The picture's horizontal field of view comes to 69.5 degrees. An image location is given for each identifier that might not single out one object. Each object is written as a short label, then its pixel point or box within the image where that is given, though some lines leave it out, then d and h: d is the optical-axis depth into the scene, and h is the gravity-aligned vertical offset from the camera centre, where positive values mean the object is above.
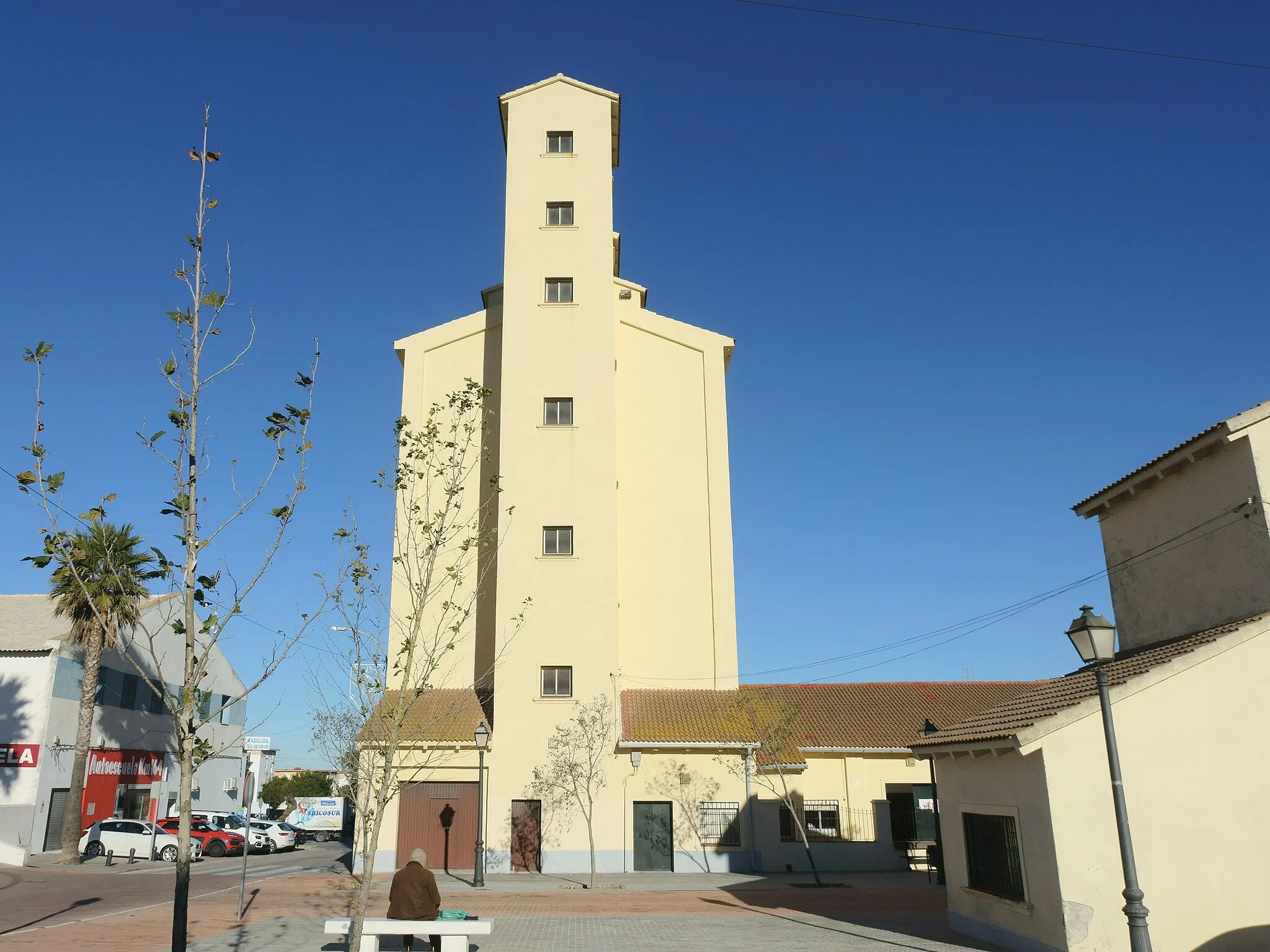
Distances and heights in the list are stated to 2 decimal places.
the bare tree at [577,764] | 26.19 -0.32
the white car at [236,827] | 36.91 -2.66
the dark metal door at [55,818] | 33.31 -1.98
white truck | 49.47 -3.09
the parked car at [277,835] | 37.88 -3.08
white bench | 11.97 -2.22
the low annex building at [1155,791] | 12.01 -0.64
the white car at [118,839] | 31.95 -2.62
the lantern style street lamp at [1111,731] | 9.25 +0.12
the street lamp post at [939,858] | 24.03 -2.90
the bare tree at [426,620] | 11.05 +2.70
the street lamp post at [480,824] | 23.00 -1.79
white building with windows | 32.75 +1.11
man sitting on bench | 11.98 -1.75
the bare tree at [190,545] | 7.50 +1.74
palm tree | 29.86 +4.80
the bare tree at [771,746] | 25.84 +0.08
